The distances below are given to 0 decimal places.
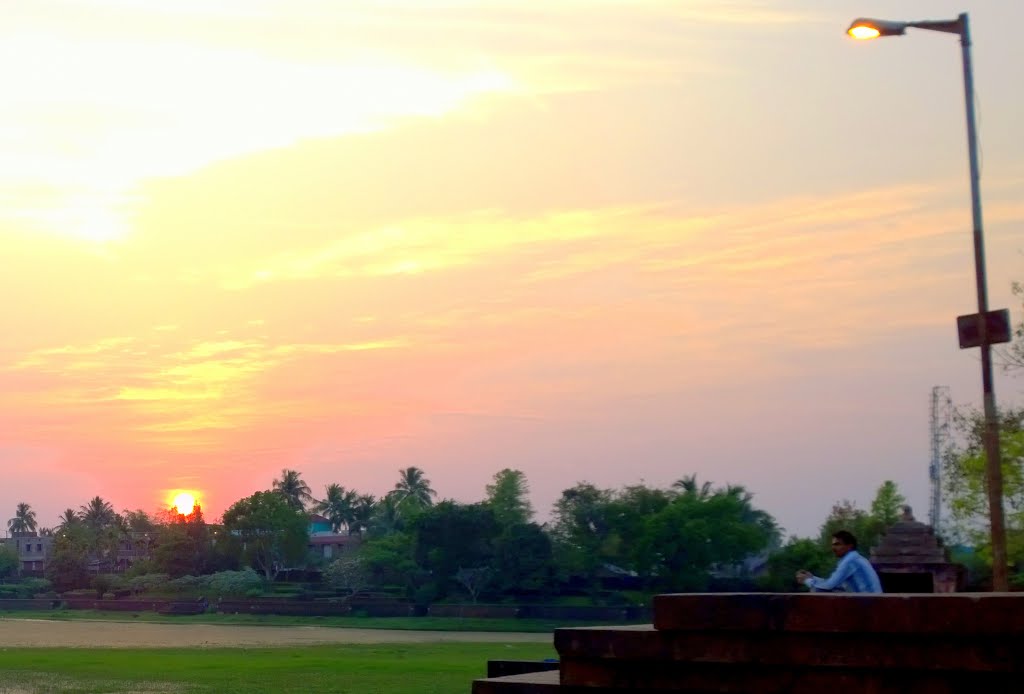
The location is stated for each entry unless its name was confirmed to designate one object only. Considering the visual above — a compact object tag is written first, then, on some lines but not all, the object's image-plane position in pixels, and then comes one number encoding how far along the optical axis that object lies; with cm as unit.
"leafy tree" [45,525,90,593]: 12450
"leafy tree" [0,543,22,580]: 14425
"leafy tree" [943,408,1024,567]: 3241
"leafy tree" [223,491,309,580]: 11794
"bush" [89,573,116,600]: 11644
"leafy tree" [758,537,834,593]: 6031
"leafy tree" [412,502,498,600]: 9269
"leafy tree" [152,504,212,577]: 12019
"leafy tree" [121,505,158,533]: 15512
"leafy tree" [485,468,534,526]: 10006
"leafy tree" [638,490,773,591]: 8381
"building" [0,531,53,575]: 18328
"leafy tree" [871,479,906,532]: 7006
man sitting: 1104
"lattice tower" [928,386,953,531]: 7181
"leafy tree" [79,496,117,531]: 17962
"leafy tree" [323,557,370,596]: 9950
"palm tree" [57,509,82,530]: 14760
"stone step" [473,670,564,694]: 1040
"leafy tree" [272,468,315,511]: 17062
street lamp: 1462
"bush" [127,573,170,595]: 11369
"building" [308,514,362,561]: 15442
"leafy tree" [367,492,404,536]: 13938
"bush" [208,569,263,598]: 10438
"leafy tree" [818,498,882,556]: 5953
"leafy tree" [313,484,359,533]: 17112
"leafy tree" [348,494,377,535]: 16912
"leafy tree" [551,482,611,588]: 8844
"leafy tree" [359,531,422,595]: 9525
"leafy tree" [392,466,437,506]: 16362
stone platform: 832
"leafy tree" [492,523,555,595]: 8794
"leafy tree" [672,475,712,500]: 9112
